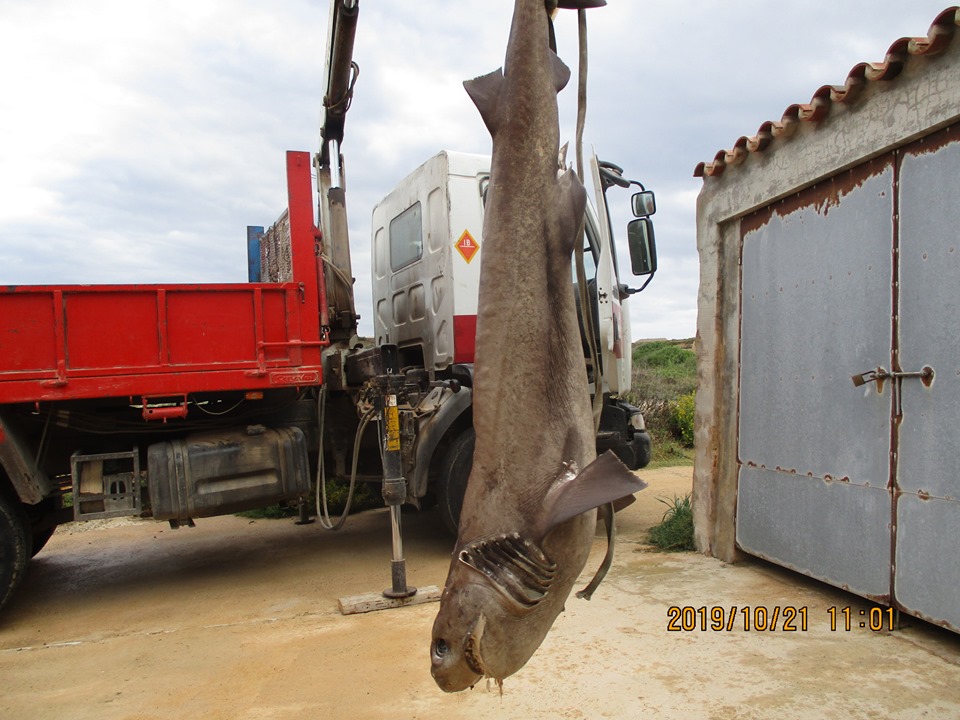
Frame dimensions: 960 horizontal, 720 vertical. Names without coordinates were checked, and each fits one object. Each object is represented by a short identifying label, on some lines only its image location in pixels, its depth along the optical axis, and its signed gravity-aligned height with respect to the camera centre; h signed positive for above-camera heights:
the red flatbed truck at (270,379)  4.62 -0.29
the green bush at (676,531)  5.65 -1.66
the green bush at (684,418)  12.20 -1.51
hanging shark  1.51 -0.16
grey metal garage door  3.53 -0.31
